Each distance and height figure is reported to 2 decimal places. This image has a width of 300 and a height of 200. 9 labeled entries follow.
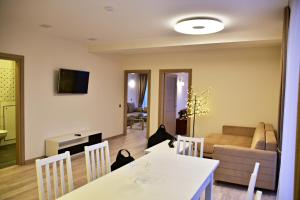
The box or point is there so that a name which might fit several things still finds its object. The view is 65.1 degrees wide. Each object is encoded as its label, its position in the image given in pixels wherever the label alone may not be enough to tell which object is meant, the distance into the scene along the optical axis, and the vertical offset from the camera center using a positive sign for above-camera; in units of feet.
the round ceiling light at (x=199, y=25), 11.60 +3.34
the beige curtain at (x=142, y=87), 39.68 +0.41
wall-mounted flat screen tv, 16.78 +0.51
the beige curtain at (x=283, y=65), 9.36 +1.16
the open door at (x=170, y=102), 23.02 -1.25
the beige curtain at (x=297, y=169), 4.61 -1.55
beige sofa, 11.14 -3.39
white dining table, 5.59 -2.50
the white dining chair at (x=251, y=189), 4.43 -1.82
